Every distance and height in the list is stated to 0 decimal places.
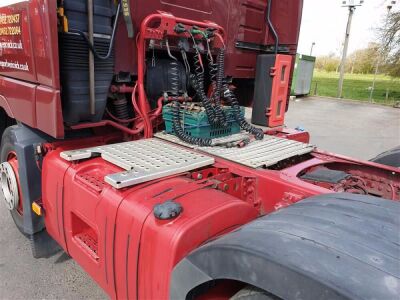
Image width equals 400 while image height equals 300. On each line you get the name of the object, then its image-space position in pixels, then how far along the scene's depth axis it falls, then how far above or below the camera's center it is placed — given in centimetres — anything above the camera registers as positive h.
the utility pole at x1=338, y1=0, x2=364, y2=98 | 1886 +170
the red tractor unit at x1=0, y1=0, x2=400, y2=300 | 114 -57
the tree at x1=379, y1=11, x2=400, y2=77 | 1926 +176
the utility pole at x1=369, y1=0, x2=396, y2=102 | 1917 +110
